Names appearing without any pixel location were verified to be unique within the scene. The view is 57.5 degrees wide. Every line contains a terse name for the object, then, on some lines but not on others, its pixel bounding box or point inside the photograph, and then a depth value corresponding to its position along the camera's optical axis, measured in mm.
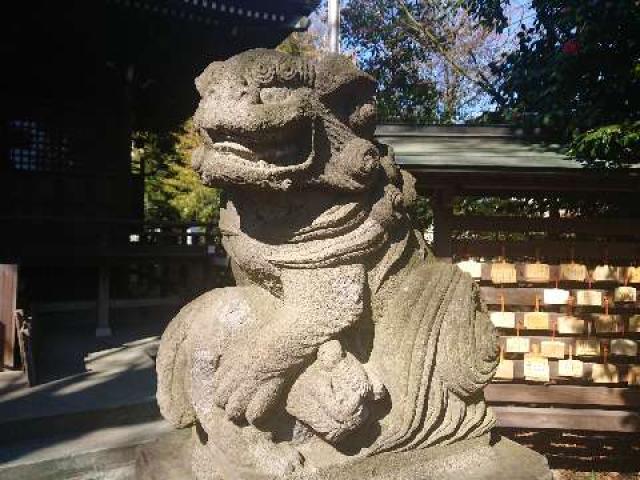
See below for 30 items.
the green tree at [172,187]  17047
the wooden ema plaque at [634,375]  4234
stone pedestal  1994
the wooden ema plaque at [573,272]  4230
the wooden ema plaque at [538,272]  4258
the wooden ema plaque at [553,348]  4258
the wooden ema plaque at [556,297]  4254
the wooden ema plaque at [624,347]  4223
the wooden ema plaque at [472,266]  4301
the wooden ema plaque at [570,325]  4262
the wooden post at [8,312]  6125
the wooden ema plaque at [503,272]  4273
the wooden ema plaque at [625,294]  4215
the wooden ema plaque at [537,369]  4238
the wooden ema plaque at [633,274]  4188
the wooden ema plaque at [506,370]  4297
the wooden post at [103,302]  8141
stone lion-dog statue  1892
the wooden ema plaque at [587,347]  4242
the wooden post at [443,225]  4277
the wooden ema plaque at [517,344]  4289
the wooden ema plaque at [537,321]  4281
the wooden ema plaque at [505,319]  4305
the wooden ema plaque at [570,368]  4254
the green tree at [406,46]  12195
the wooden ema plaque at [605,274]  4227
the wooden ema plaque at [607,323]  4246
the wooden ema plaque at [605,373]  4246
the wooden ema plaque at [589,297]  4246
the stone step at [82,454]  2994
